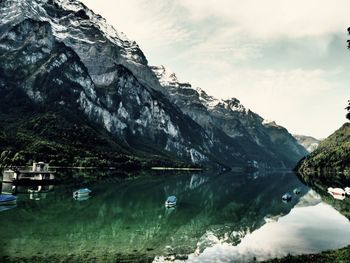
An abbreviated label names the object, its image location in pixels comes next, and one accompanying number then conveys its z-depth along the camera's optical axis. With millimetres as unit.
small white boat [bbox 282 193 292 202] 169500
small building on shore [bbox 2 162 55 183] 178250
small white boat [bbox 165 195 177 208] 130125
